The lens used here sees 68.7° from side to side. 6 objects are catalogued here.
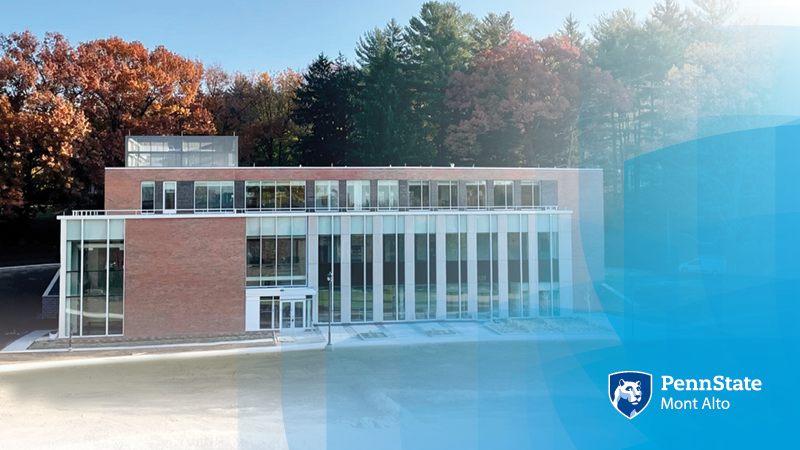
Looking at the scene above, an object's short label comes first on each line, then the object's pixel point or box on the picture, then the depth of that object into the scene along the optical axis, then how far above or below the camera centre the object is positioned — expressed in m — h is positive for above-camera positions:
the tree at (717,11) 52.10 +19.80
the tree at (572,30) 59.19 +20.56
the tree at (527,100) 46.31 +10.61
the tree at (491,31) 53.25 +18.70
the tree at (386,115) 46.41 +9.61
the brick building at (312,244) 28.75 -0.62
